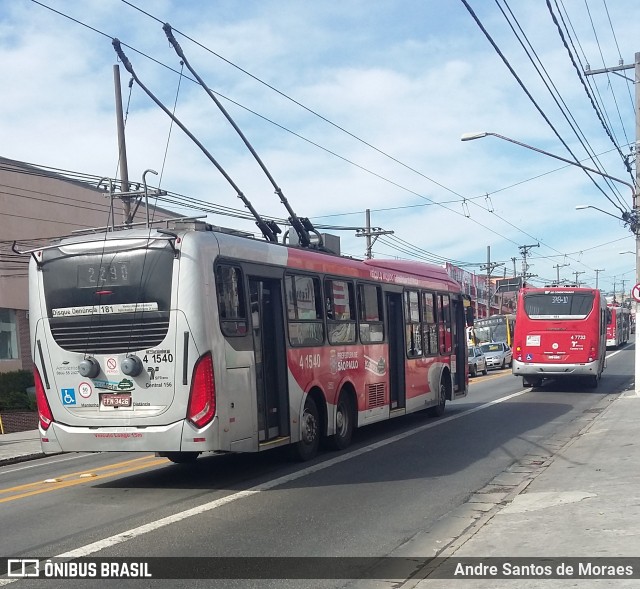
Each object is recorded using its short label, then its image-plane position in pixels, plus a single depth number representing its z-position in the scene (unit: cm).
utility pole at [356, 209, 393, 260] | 3658
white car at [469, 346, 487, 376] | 3847
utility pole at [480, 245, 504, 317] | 6628
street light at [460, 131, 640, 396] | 1941
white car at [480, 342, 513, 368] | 4366
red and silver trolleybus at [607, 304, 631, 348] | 5894
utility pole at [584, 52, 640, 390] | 2162
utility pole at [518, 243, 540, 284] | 7714
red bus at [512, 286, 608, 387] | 2577
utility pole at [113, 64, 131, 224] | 2036
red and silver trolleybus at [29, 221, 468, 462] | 948
